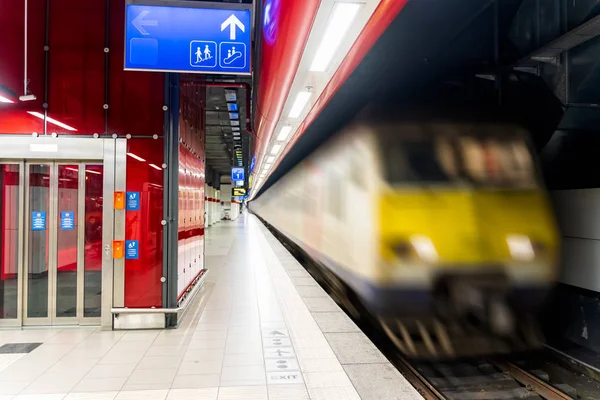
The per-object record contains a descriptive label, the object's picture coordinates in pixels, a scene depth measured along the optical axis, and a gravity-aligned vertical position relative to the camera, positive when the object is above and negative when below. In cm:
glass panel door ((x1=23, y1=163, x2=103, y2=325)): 392 -34
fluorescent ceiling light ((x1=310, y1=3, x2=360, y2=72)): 203 +106
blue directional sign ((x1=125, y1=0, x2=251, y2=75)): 322 +147
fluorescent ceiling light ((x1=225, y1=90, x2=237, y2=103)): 848 +259
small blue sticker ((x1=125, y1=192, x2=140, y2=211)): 383 +8
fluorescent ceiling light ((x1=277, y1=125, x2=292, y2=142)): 539 +114
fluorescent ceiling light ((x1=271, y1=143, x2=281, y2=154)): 697 +116
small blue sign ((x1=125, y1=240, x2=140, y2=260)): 382 -40
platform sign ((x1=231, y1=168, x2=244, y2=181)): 2152 +198
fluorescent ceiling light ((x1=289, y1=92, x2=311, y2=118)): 386 +115
